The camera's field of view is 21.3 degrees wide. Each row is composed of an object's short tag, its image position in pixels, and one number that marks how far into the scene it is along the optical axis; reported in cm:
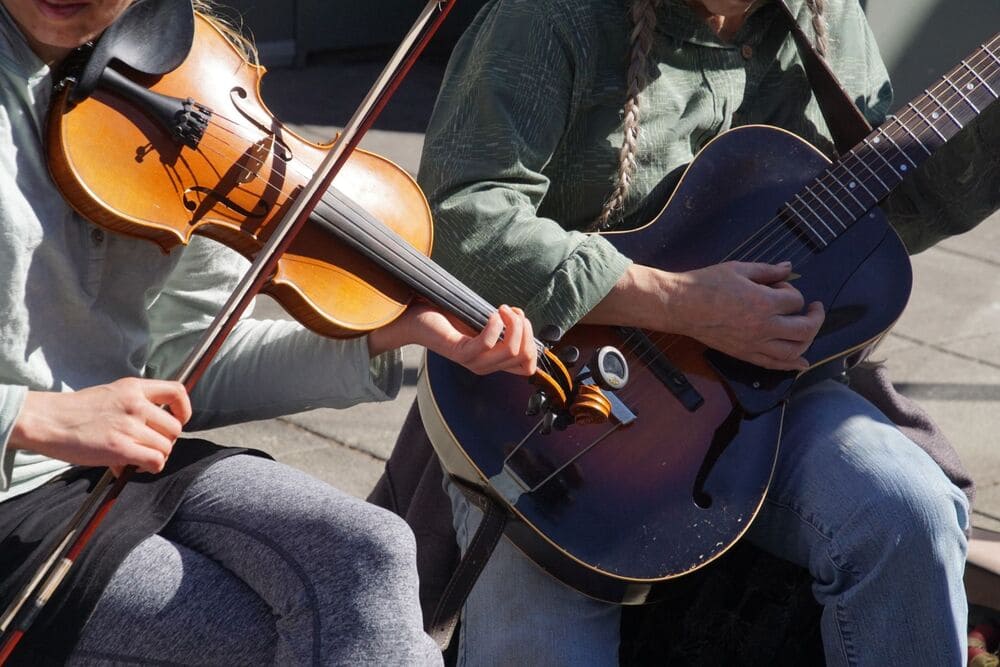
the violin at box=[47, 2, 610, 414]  245
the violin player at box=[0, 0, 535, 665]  237
